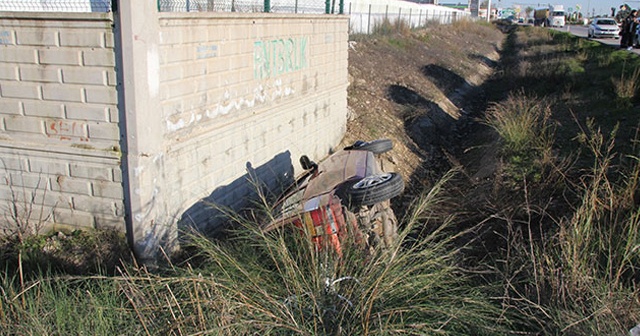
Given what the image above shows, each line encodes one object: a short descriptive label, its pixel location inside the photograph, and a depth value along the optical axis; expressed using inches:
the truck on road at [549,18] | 2655.0
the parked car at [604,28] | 1419.8
